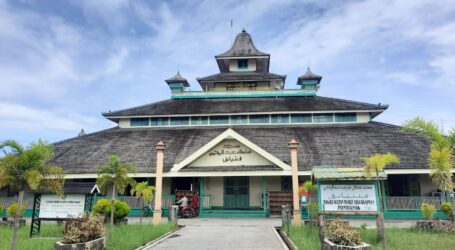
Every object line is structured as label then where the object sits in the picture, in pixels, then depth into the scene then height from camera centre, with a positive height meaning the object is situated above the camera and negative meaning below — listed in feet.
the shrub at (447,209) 49.85 -2.94
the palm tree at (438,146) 40.91 +5.36
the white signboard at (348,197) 32.60 -0.81
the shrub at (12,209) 50.23 -3.09
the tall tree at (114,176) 39.02 +1.49
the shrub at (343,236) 26.99 -3.81
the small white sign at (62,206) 40.34 -2.06
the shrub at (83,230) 28.40 -3.56
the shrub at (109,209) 50.08 -2.97
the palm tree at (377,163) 30.42 +2.31
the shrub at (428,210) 45.11 -2.82
